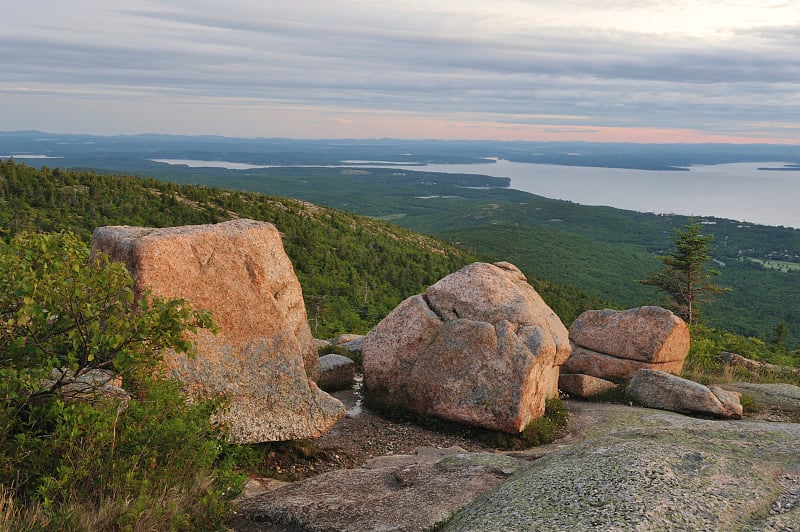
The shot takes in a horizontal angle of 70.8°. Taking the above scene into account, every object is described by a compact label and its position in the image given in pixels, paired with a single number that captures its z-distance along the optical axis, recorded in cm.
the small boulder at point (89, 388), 771
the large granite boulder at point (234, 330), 1169
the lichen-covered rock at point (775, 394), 1891
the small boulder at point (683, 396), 1752
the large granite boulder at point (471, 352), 1486
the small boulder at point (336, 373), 1792
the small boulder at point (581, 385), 1928
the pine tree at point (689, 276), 4131
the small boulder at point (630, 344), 2156
